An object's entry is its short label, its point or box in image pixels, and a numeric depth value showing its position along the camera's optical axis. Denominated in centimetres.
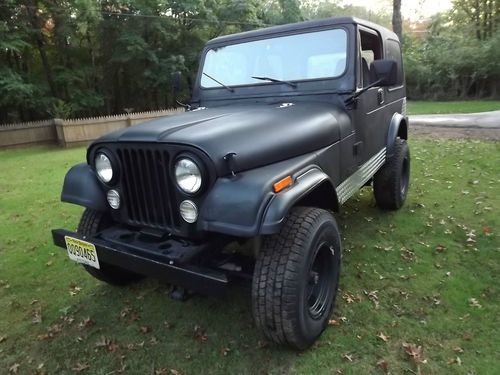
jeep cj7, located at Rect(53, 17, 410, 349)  220
